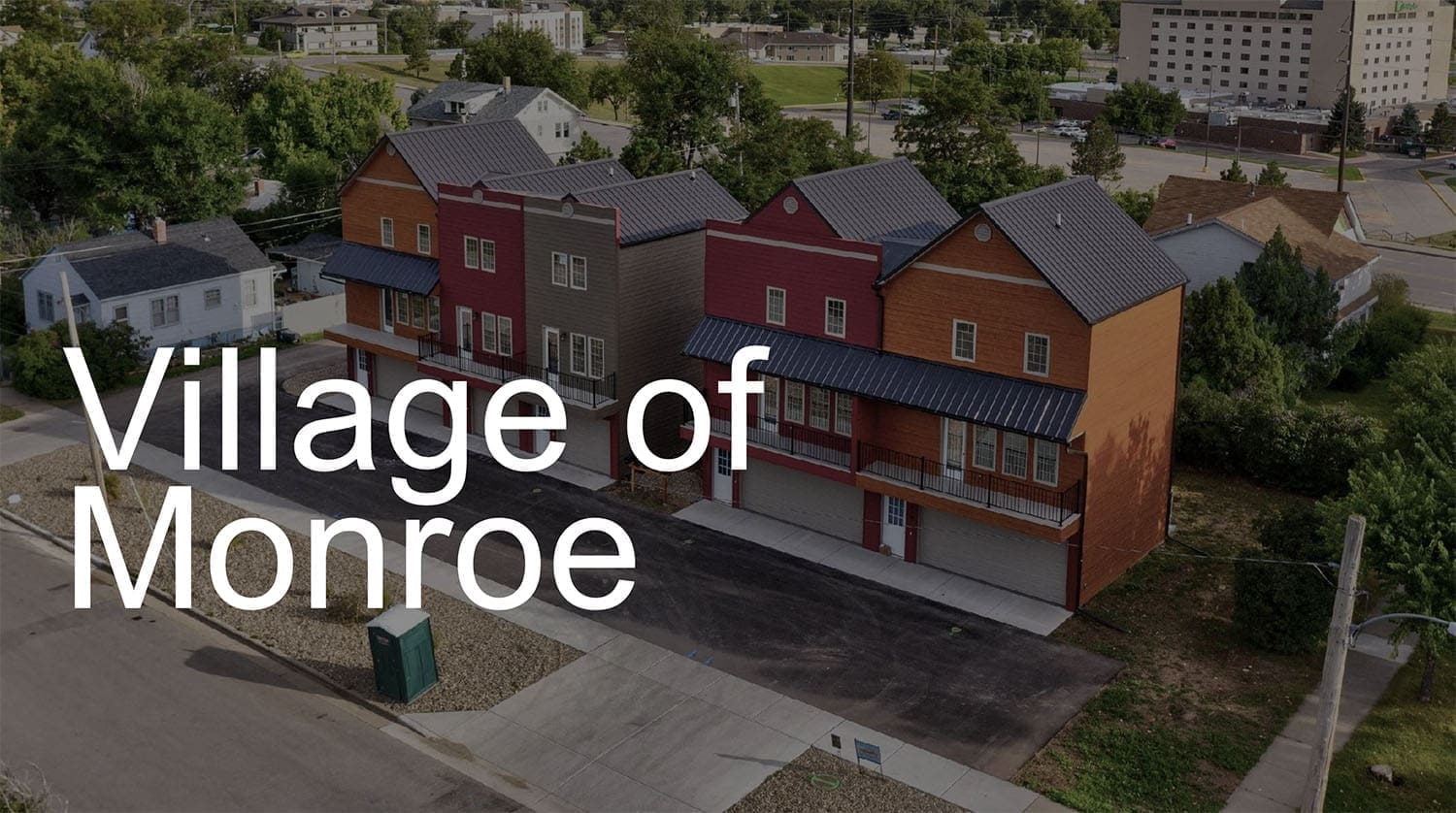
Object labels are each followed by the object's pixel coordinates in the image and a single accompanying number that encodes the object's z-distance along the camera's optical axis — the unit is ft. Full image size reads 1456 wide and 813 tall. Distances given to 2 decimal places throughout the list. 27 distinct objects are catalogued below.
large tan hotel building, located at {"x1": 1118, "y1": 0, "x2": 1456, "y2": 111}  462.60
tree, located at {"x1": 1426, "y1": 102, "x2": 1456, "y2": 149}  397.39
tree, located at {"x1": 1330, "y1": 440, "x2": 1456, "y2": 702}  89.66
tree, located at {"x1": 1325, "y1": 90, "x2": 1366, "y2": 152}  386.73
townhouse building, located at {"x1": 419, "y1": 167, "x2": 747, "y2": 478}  136.26
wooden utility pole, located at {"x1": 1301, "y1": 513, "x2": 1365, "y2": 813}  75.92
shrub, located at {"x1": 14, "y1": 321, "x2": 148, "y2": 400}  165.78
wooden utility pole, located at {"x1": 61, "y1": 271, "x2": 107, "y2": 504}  126.04
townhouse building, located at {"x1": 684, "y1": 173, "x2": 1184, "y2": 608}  109.29
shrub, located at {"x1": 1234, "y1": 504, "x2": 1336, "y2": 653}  101.30
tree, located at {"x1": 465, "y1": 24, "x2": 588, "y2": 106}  363.97
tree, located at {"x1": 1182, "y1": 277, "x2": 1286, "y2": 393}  148.25
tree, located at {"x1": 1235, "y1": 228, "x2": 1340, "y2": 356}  165.37
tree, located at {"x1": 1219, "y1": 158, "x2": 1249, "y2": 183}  248.11
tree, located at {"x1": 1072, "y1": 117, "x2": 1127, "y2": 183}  283.59
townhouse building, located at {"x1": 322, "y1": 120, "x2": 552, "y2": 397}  154.30
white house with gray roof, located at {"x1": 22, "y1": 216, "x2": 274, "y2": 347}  175.94
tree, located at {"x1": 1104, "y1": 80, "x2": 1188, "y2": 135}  404.57
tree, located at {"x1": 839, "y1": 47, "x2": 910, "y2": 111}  463.83
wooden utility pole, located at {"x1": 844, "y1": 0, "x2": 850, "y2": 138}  287.69
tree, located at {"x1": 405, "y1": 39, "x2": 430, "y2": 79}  505.25
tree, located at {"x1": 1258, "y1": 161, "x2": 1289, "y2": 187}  249.96
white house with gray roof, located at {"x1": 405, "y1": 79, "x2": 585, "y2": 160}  306.14
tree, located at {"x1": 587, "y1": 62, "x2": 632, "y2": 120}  401.90
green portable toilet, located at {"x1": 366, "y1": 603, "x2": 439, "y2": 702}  97.96
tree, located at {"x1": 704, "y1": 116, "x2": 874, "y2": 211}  216.95
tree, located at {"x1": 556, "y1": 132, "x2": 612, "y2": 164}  237.04
